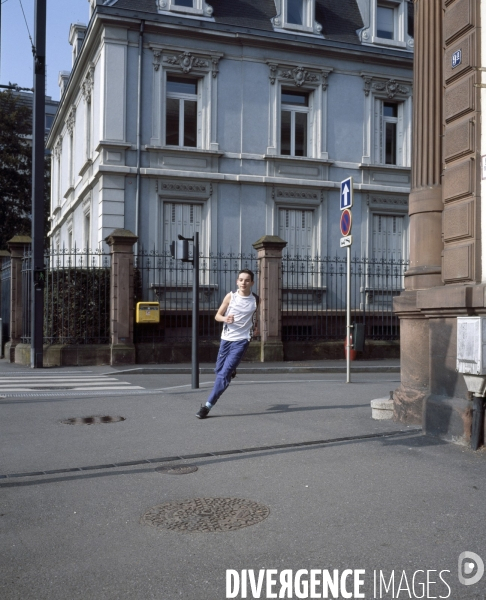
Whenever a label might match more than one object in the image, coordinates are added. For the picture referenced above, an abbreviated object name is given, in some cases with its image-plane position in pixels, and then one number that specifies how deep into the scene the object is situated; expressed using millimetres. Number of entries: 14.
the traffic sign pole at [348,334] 12992
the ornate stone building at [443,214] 6777
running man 8414
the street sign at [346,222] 12688
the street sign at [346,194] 12633
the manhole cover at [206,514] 4352
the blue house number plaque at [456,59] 7027
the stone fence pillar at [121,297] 16453
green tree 33875
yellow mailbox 16516
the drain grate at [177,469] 5793
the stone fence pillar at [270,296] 17578
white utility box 6246
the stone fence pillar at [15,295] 18297
